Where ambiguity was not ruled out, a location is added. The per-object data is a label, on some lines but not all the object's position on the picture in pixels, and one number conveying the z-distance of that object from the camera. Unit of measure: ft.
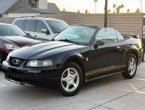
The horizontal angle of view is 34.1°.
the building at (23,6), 104.51
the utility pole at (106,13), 37.93
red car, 22.69
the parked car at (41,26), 32.90
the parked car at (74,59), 15.39
